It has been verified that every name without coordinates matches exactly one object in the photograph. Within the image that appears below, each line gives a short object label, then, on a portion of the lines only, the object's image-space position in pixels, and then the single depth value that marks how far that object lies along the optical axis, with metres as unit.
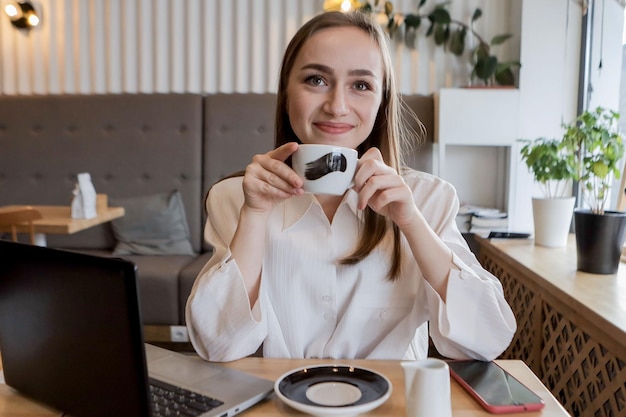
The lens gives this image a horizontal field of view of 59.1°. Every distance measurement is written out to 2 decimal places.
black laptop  0.56
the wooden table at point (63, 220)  2.23
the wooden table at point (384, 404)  0.70
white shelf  2.92
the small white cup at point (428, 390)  0.61
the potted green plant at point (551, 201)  2.15
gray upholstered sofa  3.14
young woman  0.95
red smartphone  0.70
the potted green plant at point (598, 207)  1.74
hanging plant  3.04
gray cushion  2.94
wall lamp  3.32
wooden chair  2.12
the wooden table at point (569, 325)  1.33
